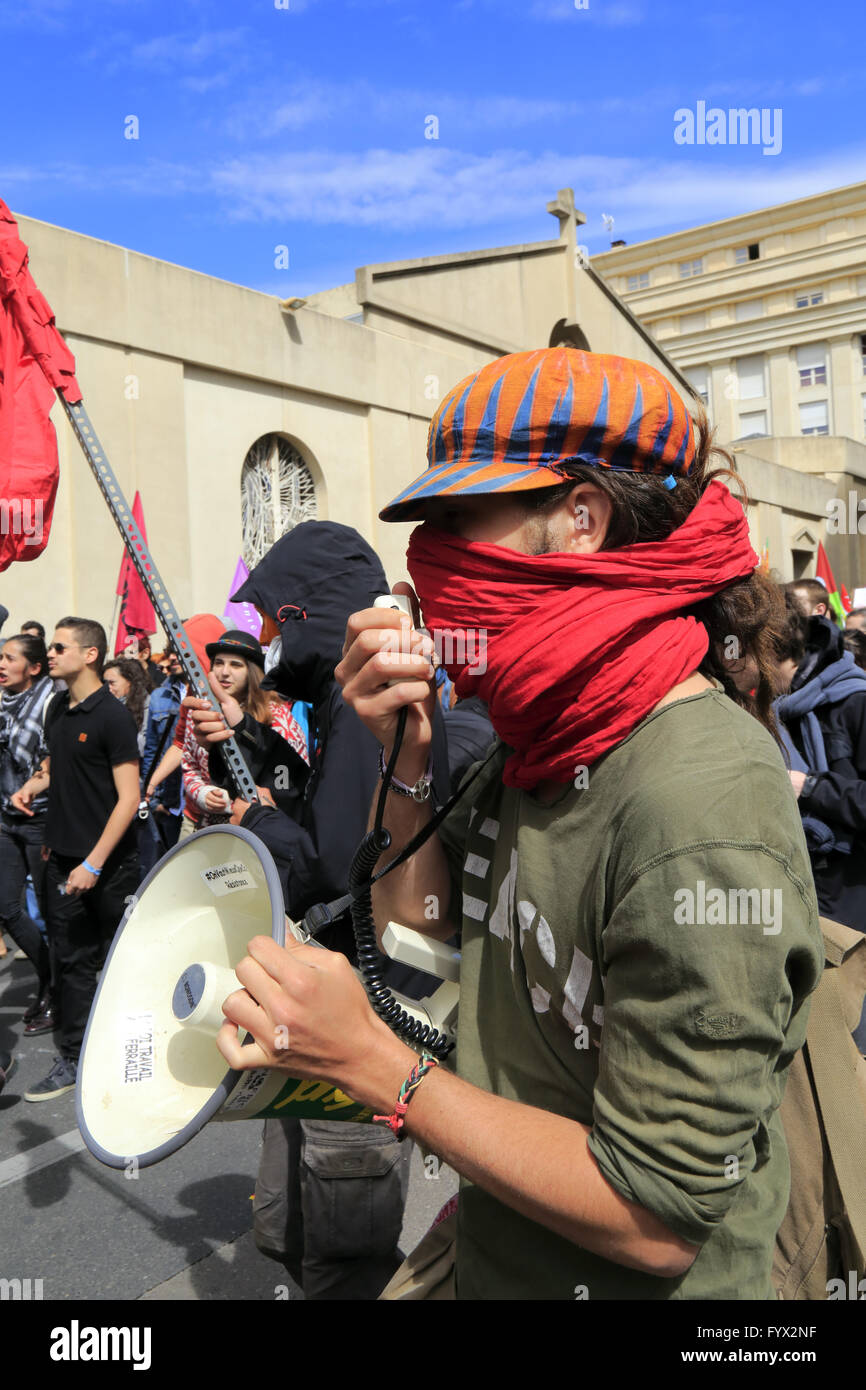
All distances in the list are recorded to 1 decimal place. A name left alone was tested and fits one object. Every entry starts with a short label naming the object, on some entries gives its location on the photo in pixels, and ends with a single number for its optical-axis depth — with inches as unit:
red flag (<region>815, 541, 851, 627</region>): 661.9
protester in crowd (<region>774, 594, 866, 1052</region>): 154.9
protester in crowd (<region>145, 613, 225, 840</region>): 227.8
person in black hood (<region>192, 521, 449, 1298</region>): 99.0
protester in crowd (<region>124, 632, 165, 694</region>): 418.0
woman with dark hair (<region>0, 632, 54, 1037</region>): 241.0
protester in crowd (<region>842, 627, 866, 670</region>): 287.4
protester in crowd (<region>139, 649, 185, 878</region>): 313.9
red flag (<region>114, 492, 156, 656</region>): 412.2
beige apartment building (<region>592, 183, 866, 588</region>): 1930.4
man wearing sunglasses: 212.7
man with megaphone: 43.5
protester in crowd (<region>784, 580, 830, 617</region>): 197.0
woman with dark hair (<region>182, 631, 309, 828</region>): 212.1
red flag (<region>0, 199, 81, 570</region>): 135.1
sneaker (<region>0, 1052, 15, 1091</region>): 180.7
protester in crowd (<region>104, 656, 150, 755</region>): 337.7
